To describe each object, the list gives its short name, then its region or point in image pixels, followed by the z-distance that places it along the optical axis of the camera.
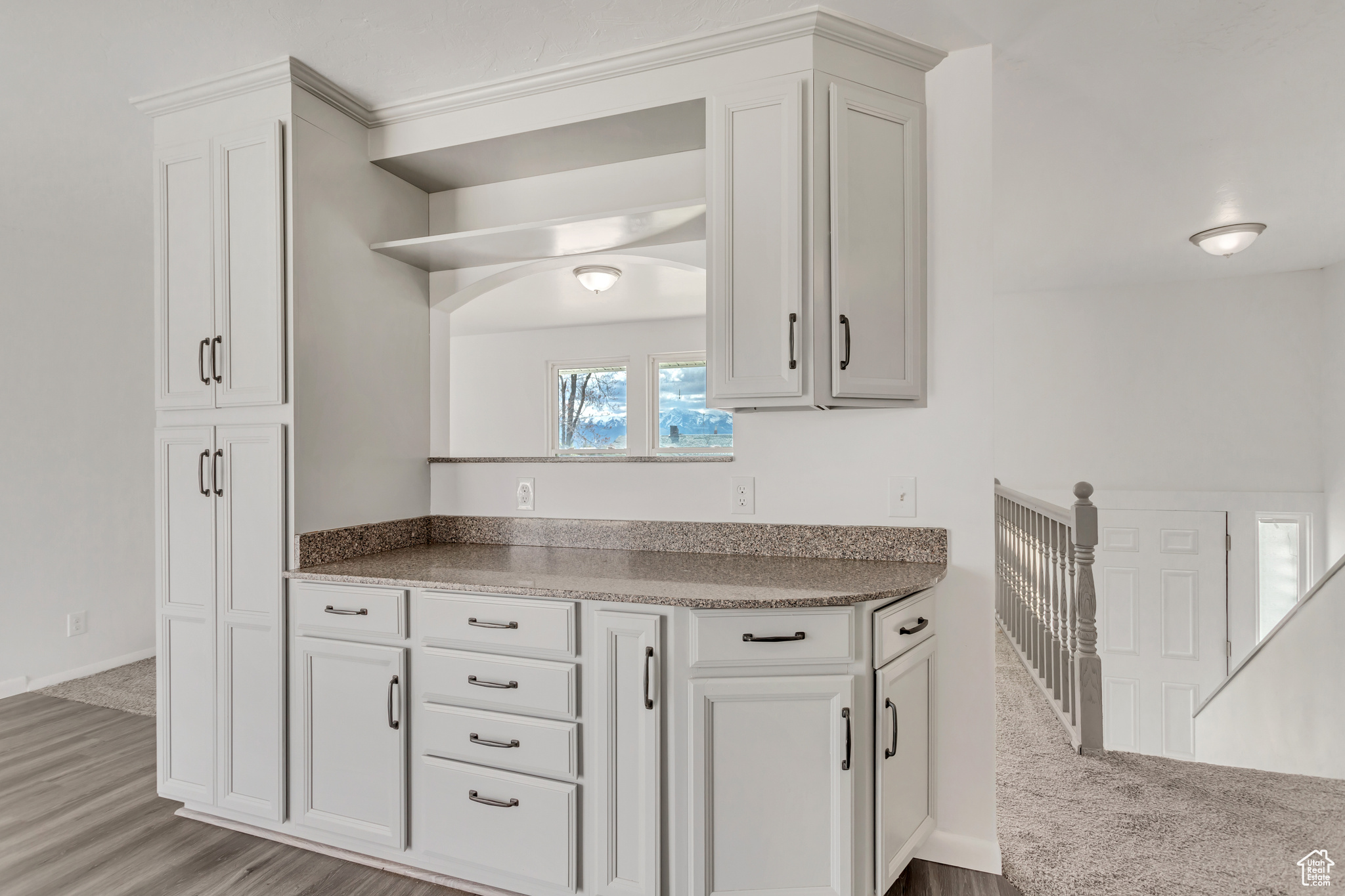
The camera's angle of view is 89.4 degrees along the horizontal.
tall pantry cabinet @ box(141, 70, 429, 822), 2.16
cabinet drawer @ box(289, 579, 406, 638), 1.98
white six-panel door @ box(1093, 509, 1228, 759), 4.61
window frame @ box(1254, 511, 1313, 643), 4.46
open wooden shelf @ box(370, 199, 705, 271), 2.17
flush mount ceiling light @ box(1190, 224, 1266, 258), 3.61
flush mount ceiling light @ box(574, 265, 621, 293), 4.10
